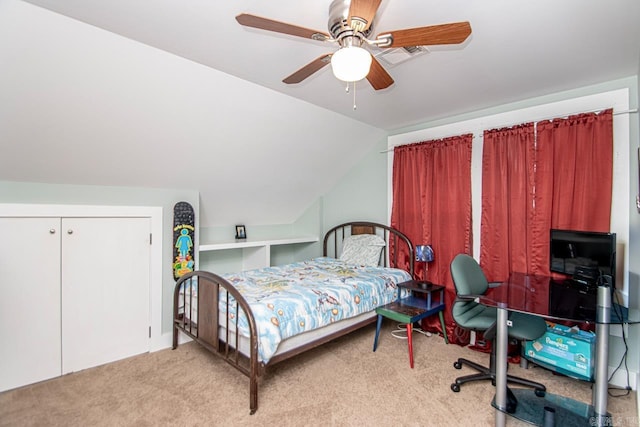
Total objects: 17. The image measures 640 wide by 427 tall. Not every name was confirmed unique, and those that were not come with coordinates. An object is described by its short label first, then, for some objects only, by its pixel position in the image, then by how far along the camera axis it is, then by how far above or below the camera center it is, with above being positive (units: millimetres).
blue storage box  2461 -1140
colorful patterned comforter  2312 -744
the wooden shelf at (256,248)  4039 -559
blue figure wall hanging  3256 -323
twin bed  2283 -810
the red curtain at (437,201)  3426 +121
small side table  2893 -964
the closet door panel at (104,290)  2711 -756
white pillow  4051 -520
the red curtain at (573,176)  2611 +324
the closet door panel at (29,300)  2426 -755
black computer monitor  2363 -335
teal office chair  2291 -835
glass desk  1812 -663
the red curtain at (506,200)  3008 +119
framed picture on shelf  4480 -330
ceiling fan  1408 +852
